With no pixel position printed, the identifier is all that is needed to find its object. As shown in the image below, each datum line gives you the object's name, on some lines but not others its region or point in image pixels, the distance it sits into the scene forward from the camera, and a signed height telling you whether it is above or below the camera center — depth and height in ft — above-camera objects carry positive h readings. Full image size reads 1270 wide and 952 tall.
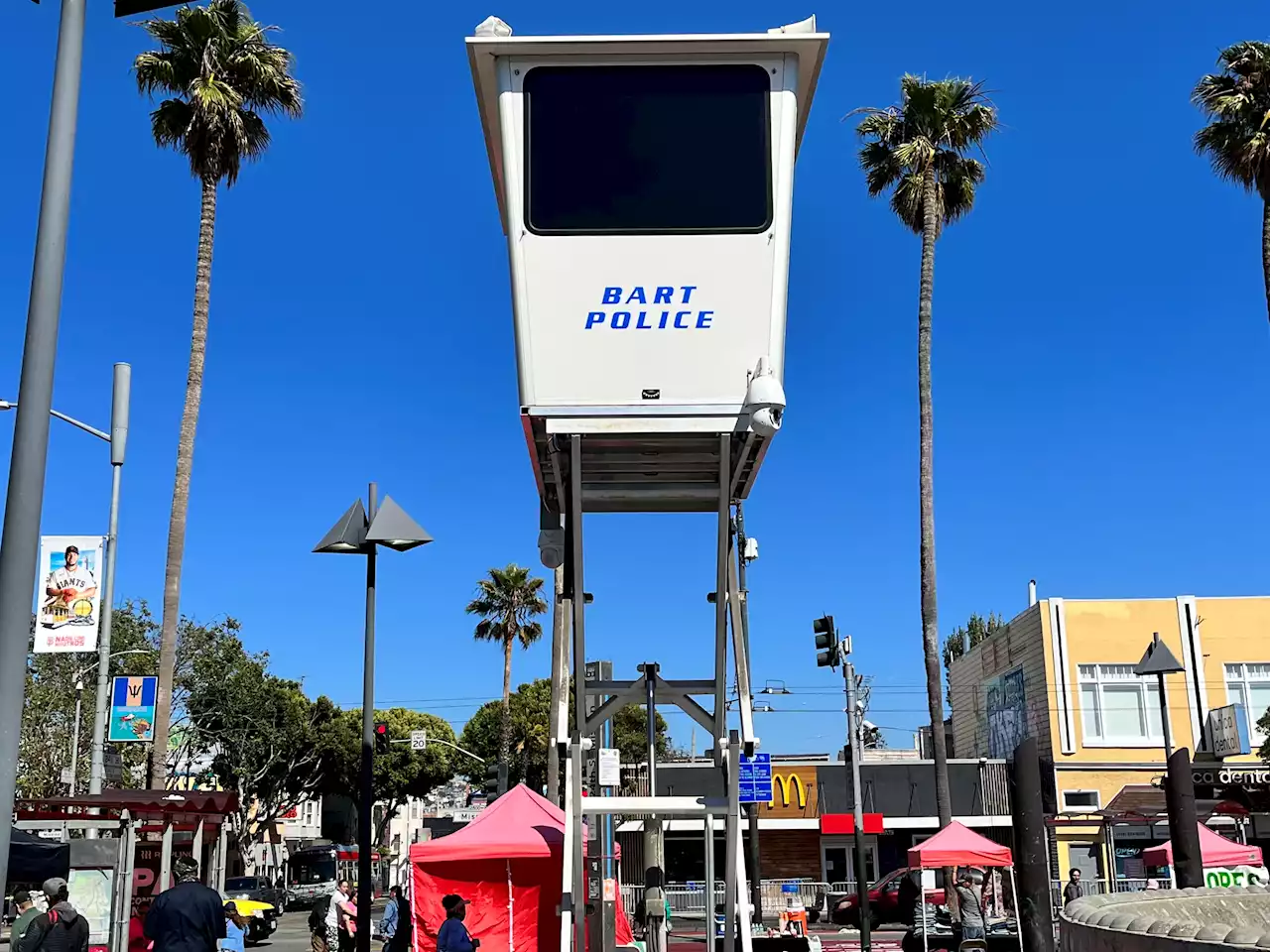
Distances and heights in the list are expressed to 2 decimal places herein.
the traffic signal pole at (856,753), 78.43 +2.56
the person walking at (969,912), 62.90 -5.87
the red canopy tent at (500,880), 49.80 -3.30
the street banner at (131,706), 68.90 +4.83
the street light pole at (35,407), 18.06 +5.59
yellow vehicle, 103.75 -9.86
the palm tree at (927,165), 90.38 +44.44
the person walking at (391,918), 56.24 -5.23
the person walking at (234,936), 53.78 -5.68
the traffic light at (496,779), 74.02 +0.87
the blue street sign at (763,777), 73.61 +0.88
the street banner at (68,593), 62.34 +9.74
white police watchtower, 24.89 +10.58
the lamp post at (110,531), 67.62 +13.97
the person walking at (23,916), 41.34 -3.92
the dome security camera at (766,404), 24.09 +7.04
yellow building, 118.42 +8.62
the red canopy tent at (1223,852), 67.51 -3.23
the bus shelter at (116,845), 48.11 -1.78
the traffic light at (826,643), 84.18 +9.48
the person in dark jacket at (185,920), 30.35 -2.81
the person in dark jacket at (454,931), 40.66 -4.18
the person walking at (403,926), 53.67 -5.37
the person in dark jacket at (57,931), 38.88 -3.90
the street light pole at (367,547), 40.86 +7.82
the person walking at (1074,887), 73.36 -5.40
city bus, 189.67 -10.97
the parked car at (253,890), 126.72 -9.03
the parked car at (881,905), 108.68 -9.34
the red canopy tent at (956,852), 69.82 -3.18
